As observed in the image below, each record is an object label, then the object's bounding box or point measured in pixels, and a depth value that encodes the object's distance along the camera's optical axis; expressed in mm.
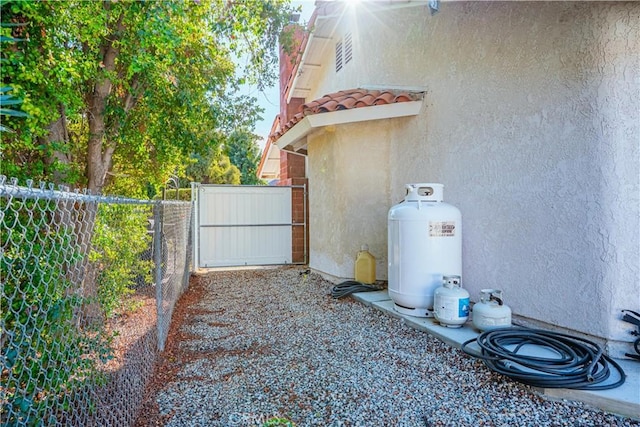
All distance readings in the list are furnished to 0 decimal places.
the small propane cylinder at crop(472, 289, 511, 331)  3988
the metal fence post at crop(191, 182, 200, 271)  9430
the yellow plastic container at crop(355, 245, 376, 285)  6621
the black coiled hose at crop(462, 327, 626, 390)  3010
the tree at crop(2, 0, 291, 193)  3109
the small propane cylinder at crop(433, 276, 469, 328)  4262
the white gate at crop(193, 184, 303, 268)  9758
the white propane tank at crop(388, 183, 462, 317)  4660
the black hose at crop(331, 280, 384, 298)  6297
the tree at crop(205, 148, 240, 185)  22311
